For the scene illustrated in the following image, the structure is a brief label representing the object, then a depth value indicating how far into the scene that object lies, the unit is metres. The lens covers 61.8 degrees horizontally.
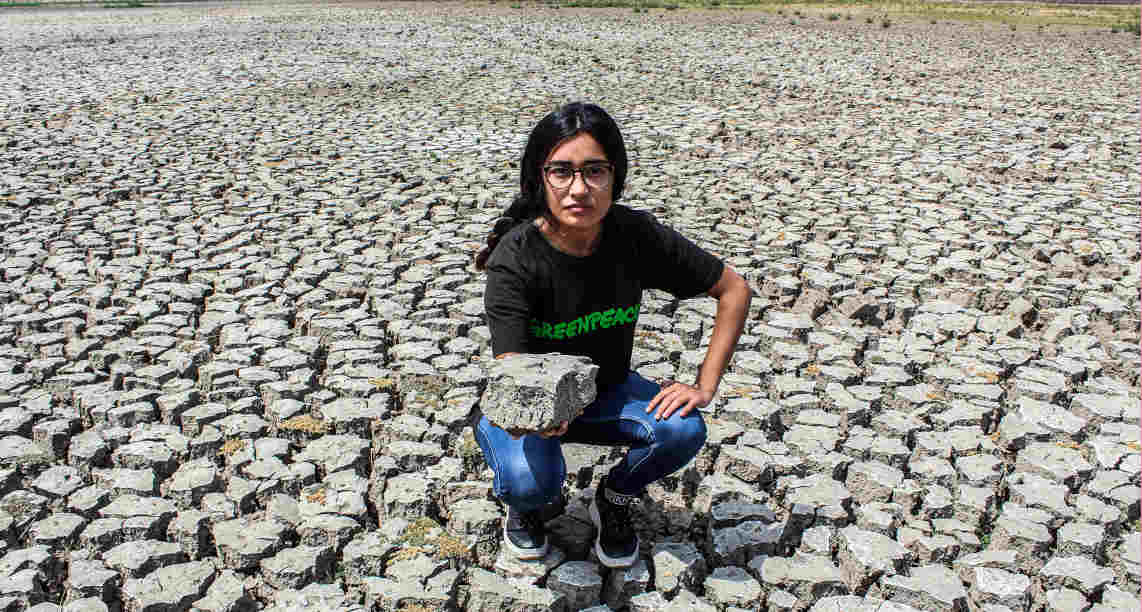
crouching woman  2.41
